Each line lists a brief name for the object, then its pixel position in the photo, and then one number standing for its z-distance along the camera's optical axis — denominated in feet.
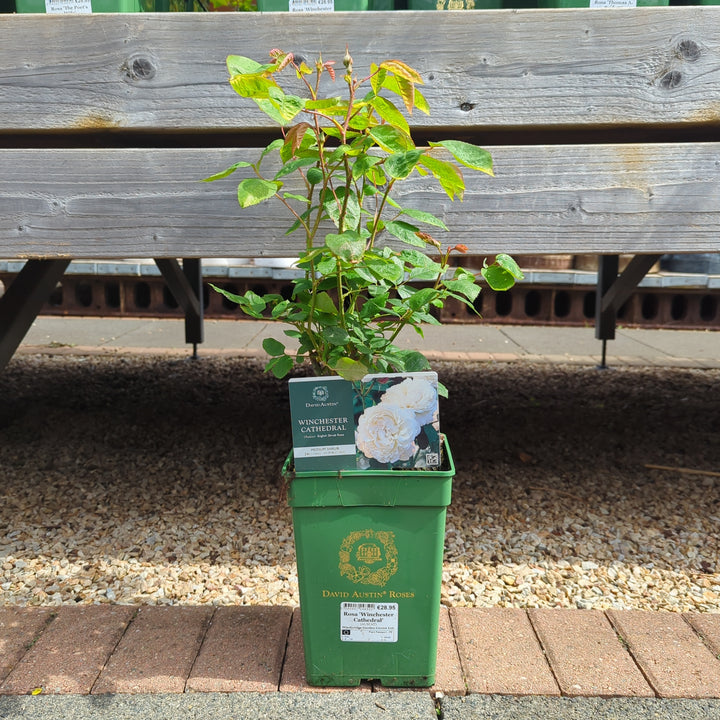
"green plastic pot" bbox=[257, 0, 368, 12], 5.67
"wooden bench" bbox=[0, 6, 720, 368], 5.46
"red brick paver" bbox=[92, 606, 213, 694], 4.42
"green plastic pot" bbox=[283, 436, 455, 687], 4.18
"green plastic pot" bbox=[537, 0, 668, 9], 5.63
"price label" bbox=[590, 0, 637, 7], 5.58
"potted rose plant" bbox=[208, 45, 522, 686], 3.95
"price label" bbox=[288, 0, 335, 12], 5.64
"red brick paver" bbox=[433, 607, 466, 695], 4.43
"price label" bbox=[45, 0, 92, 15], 5.68
